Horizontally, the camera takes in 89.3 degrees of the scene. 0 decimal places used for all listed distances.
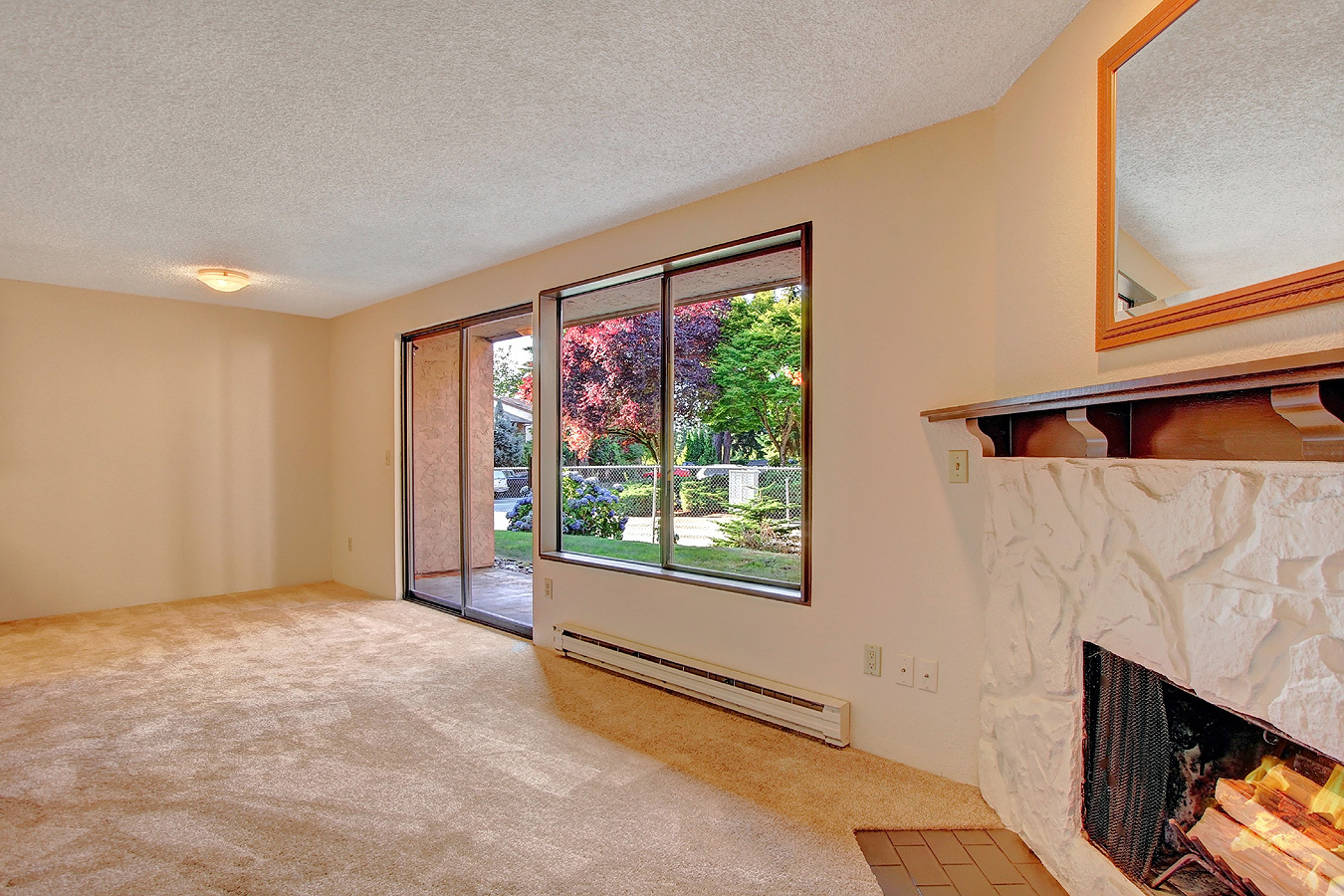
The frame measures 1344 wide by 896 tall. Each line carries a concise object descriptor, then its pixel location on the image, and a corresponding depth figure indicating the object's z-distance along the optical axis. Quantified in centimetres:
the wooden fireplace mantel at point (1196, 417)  108
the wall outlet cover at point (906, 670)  242
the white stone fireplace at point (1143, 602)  113
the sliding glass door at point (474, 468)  454
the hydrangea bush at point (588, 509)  372
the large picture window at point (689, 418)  296
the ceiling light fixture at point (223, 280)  419
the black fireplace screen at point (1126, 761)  157
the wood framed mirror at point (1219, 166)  116
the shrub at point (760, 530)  298
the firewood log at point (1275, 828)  120
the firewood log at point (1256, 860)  121
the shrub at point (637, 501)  351
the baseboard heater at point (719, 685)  258
